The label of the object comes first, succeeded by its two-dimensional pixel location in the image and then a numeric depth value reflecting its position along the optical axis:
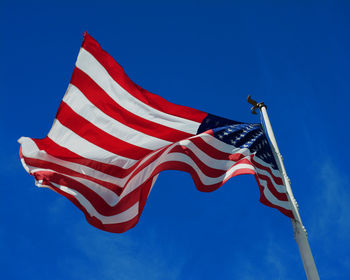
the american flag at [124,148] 9.14
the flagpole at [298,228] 7.83
